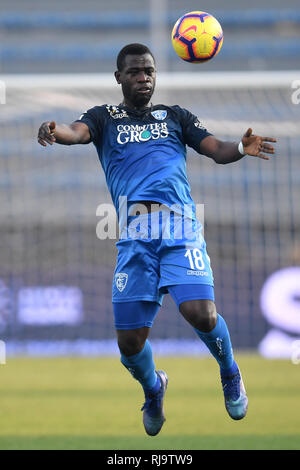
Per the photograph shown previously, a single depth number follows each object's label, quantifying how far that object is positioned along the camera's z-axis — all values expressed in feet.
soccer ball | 39.40
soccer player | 36.09
